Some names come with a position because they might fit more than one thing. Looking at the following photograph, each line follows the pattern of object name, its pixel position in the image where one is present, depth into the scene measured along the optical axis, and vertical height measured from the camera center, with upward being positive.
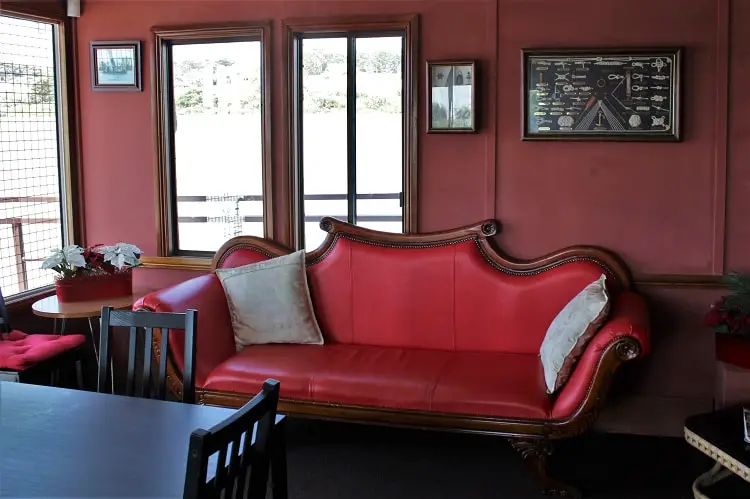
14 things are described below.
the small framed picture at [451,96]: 3.96 +0.39
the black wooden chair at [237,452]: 1.49 -0.56
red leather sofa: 3.27 -0.77
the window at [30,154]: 4.27 +0.14
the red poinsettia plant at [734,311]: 3.47 -0.61
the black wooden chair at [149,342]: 2.54 -0.53
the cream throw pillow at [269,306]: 3.98 -0.64
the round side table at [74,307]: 3.89 -0.64
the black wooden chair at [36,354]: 3.67 -0.83
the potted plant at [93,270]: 4.08 -0.48
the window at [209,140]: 4.43 +0.21
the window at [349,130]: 4.22 +0.25
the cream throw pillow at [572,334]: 3.25 -0.66
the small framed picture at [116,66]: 4.51 +0.64
